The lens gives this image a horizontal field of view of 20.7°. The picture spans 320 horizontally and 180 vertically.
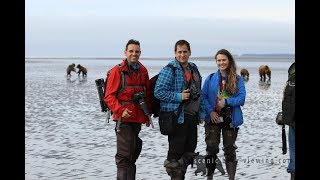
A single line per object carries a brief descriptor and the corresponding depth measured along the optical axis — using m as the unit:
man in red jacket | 9.80
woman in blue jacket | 10.70
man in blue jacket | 9.91
